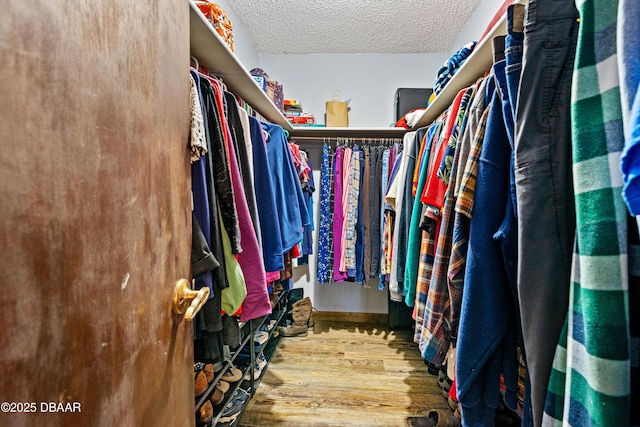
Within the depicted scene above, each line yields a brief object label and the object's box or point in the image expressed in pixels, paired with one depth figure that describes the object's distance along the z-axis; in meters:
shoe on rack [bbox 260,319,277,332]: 1.87
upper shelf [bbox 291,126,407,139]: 2.02
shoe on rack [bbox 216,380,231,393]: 1.26
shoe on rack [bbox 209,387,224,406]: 1.19
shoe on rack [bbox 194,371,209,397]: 1.04
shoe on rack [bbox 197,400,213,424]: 1.07
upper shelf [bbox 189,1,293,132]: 0.88
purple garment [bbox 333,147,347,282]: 2.04
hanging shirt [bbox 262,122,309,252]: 1.24
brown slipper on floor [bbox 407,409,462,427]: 1.26
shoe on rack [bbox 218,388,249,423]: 1.26
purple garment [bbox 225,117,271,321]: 0.88
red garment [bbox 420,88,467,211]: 0.94
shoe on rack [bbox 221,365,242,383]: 1.34
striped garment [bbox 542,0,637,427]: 0.33
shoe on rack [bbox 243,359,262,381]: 1.52
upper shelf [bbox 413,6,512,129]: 0.91
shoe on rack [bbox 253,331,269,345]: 1.72
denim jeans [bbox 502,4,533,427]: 0.54
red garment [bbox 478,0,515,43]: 0.95
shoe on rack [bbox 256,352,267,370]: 1.69
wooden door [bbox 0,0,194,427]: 0.29
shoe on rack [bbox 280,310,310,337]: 2.17
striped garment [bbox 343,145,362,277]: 1.97
